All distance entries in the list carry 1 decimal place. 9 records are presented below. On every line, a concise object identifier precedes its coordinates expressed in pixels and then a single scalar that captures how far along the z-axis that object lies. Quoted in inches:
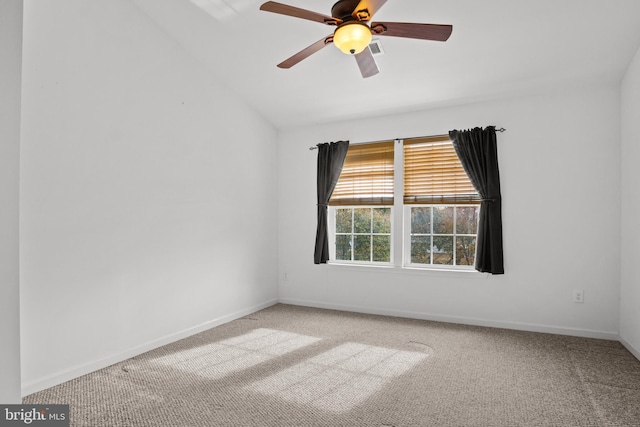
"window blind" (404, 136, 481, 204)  163.6
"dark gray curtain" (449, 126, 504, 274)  152.7
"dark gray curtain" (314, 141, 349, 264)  186.5
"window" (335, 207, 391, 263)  183.2
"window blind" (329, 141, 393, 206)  179.3
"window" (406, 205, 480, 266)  166.1
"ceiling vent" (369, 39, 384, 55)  127.7
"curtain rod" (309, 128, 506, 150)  154.6
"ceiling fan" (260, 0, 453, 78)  85.6
